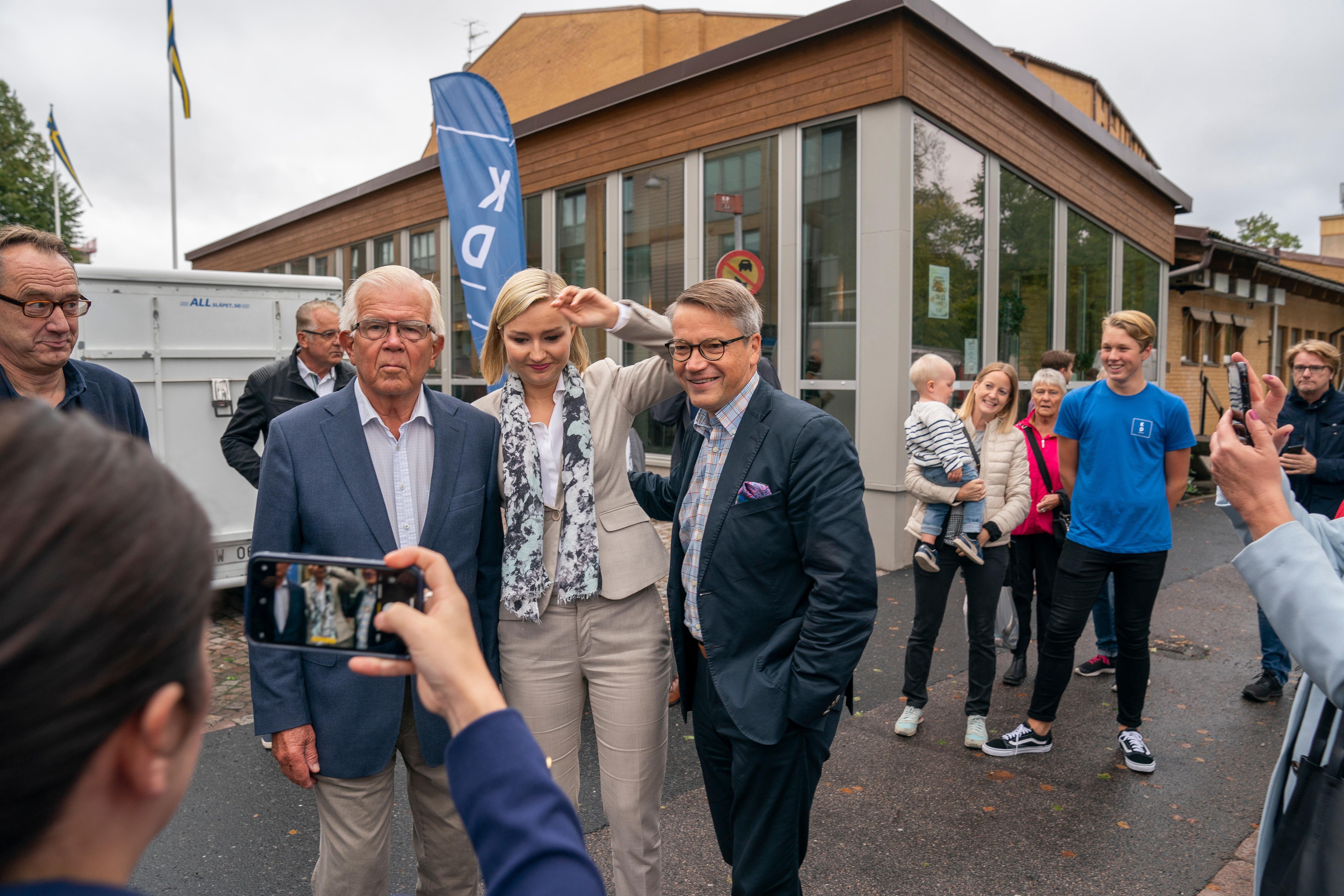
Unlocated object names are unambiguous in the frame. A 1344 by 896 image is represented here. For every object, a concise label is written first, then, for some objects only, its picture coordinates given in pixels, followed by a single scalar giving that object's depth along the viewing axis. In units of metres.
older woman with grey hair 5.21
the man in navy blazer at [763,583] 2.33
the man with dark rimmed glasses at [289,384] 5.16
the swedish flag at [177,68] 19.52
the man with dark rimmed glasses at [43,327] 2.60
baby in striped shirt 4.45
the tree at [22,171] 35.12
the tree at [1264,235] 47.38
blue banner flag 6.08
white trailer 6.39
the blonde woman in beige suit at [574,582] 2.44
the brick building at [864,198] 8.58
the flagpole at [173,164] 22.03
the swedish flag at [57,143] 27.80
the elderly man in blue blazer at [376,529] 2.16
